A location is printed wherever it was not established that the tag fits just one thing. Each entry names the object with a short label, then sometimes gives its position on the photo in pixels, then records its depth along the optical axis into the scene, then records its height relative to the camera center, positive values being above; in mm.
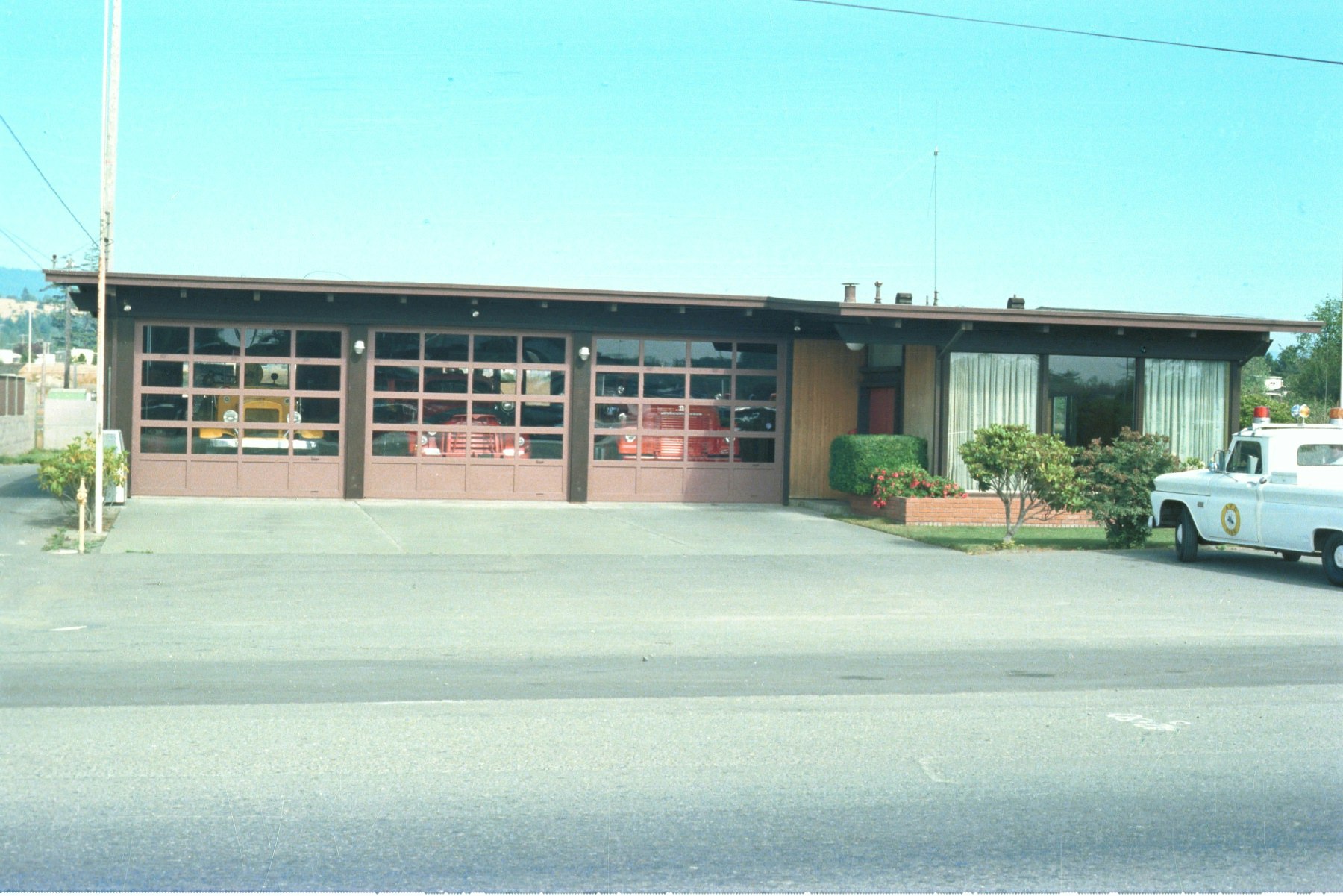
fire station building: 22109 +1164
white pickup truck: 14445 -379
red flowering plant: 21516 -518
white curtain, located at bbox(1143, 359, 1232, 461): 23141 +1052
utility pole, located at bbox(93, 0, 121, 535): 16453 +2277
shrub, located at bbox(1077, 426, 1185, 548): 17750 -306
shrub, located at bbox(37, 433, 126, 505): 17219 -457
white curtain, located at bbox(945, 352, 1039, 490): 22500 +1071
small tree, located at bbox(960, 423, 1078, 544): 17505 -96
